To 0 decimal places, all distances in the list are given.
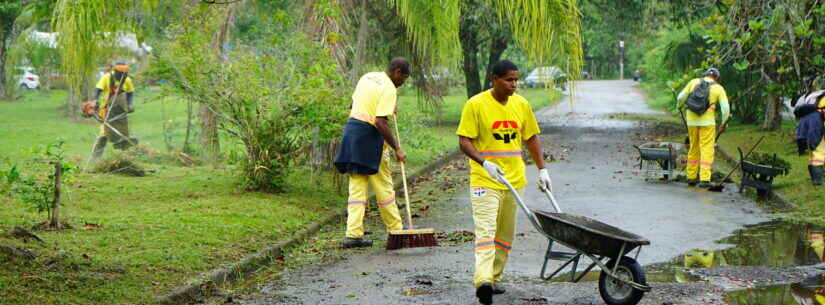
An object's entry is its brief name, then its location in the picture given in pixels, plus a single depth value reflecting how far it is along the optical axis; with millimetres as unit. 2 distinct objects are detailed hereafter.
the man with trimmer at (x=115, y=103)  16275
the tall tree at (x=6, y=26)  30466
